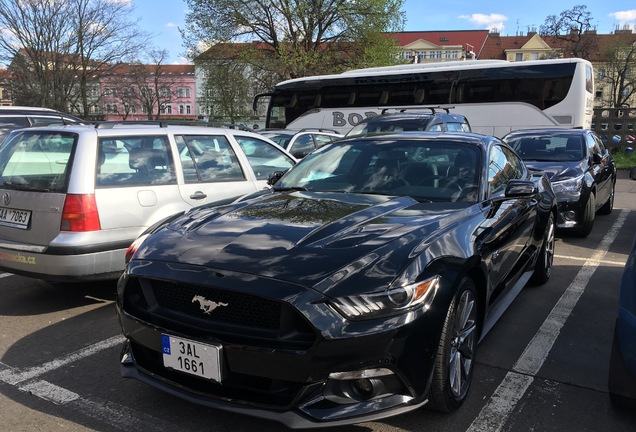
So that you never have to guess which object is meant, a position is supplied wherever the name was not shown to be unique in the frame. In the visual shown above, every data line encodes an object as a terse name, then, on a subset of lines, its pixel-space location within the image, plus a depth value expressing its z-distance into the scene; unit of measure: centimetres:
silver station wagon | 439
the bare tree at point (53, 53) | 3148
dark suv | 1003
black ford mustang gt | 231
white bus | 1573
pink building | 4094
